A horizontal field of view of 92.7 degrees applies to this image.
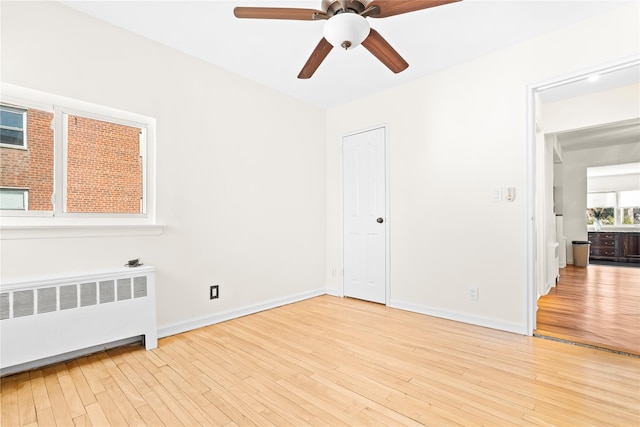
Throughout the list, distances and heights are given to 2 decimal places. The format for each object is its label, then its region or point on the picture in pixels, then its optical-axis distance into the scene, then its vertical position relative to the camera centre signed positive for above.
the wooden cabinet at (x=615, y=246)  7.12 -0.77
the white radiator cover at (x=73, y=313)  1.87 -0.67
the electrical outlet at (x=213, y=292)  3.01 -0.77
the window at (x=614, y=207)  7.59 +0.17
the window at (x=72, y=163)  2.13 +0.40
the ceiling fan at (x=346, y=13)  1.76 +1.19
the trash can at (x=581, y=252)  6.49 -0.82
